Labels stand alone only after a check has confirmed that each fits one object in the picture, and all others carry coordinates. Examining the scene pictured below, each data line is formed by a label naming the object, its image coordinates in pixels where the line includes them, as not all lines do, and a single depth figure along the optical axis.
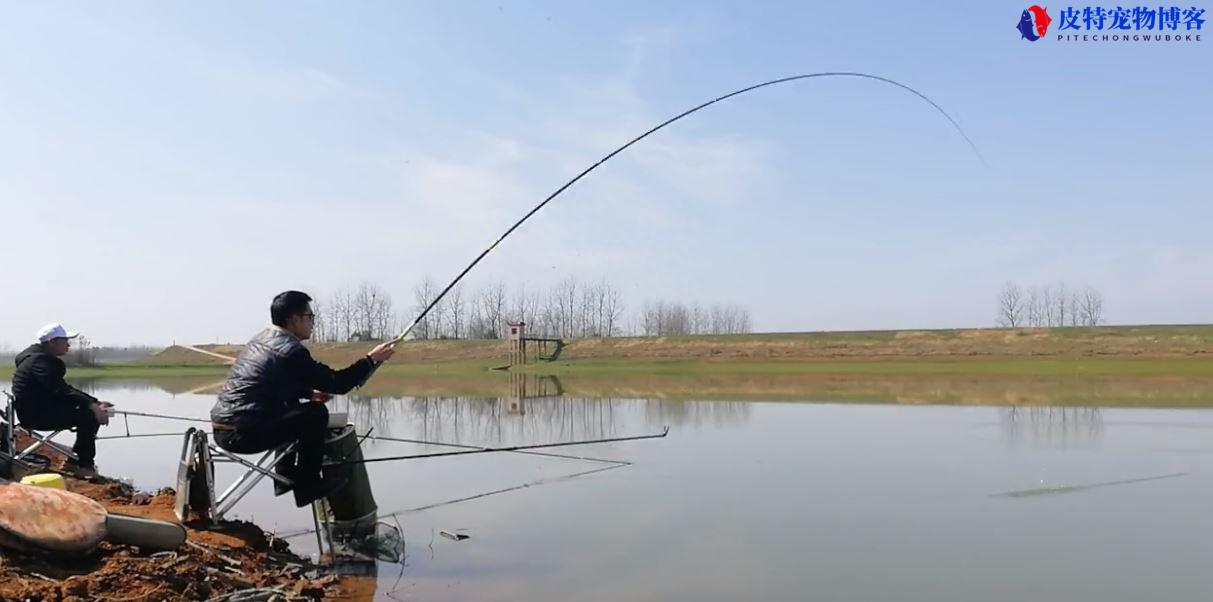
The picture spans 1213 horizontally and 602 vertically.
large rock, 4.52
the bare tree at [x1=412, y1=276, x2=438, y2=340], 70.79
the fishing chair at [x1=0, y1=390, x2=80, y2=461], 8.29
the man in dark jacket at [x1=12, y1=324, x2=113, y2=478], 8.01
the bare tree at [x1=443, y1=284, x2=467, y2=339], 82.19
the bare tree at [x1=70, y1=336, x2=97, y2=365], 58.53
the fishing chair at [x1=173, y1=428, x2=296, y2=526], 5.88
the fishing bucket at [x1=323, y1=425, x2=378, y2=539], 6.63
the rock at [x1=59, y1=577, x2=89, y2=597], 4.25
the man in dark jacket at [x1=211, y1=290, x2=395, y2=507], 5.72
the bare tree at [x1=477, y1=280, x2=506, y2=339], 83.38
